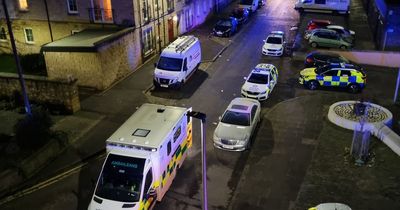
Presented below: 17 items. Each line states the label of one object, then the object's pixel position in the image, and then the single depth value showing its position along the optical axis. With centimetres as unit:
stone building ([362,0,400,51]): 3016
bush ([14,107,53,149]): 1914
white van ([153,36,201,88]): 2636
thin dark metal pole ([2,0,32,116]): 1970
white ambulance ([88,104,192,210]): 1474
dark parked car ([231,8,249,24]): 4206
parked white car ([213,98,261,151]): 1970
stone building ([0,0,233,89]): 2662
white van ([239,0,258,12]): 4584
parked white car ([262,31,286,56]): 3259
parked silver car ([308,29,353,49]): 3312
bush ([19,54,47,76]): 3000
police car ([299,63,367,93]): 2575
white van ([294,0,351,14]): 4269
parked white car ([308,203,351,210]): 1428
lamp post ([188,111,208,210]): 1323
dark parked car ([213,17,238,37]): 3812
